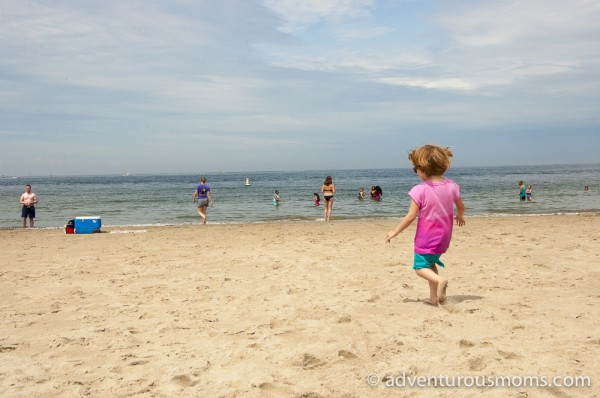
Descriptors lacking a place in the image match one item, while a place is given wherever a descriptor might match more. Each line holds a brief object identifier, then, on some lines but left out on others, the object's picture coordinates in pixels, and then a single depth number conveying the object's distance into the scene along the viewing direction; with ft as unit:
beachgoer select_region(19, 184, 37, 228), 60.95
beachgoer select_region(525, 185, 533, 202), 90.67
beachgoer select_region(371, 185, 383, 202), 98.59
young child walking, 16.57
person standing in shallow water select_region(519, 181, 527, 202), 89.25
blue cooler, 50.83
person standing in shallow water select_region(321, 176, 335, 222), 58.99
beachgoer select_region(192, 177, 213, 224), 57.31
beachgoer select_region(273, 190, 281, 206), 95.56
